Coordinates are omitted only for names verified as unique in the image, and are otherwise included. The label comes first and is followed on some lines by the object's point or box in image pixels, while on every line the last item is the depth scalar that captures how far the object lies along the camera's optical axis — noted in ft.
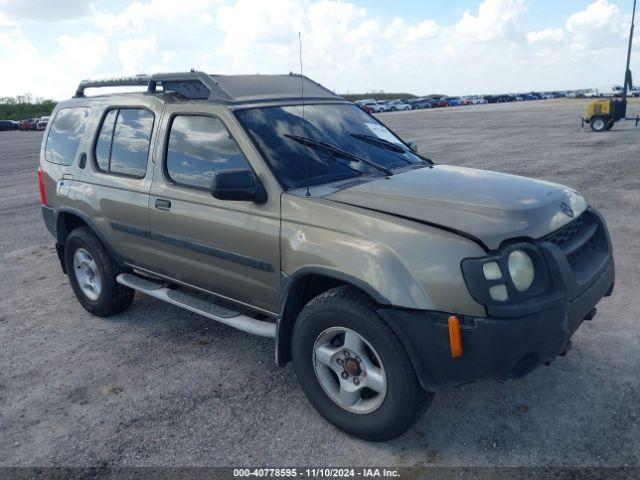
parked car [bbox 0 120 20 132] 164.86
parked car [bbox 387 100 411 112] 202.39
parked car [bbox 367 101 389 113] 189.96
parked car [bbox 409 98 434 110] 220.16
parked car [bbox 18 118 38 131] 159.43
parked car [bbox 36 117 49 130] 153.11
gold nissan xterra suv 8.87
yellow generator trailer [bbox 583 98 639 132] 72.90
